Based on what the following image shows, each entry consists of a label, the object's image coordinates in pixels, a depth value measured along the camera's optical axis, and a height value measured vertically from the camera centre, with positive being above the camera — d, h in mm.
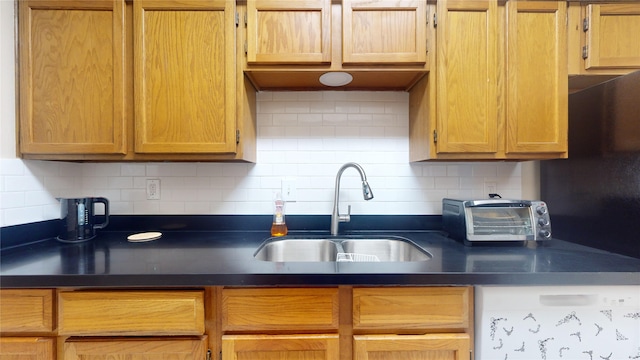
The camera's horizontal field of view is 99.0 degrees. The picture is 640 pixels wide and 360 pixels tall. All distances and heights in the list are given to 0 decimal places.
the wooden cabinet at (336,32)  1221 +648
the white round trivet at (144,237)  1340 -299
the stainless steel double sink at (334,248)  1419 -378
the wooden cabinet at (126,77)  1208 +445
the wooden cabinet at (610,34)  1228 +643
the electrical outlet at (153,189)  1549 -69
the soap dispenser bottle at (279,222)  1472 -246
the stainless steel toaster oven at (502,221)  1223 -203
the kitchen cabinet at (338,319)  903 -474
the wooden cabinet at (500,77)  1229 +448
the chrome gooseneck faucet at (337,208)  1423 -164
